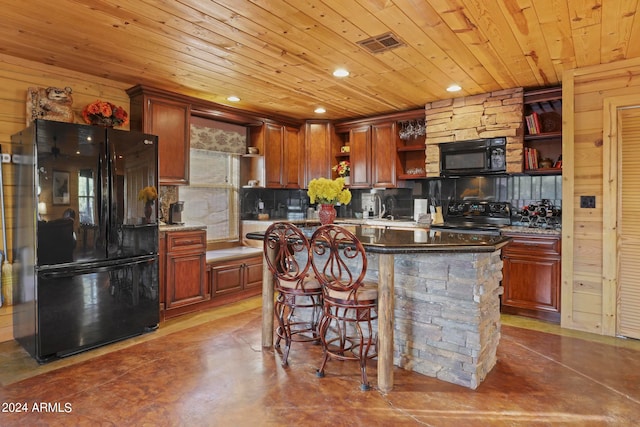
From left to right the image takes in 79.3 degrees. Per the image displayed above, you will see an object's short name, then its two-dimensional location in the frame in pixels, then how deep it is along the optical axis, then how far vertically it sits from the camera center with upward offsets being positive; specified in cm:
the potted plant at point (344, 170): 561 +55
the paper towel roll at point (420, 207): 498 +0
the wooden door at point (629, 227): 331 -18
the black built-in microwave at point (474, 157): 426 +57
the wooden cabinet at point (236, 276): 432 -80
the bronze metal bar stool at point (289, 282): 269 -54
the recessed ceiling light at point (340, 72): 353 +126
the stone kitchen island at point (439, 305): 239 -64
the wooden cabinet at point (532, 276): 372 -70
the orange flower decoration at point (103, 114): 344 +85
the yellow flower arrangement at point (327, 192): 312 +12
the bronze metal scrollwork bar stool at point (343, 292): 238 -54
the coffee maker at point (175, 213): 424 -6
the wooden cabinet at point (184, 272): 384 -66
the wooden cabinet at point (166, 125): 387 +86
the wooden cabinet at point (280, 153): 521 +76
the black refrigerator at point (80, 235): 284 -22
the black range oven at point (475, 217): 428 -12
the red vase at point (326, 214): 321 -6
